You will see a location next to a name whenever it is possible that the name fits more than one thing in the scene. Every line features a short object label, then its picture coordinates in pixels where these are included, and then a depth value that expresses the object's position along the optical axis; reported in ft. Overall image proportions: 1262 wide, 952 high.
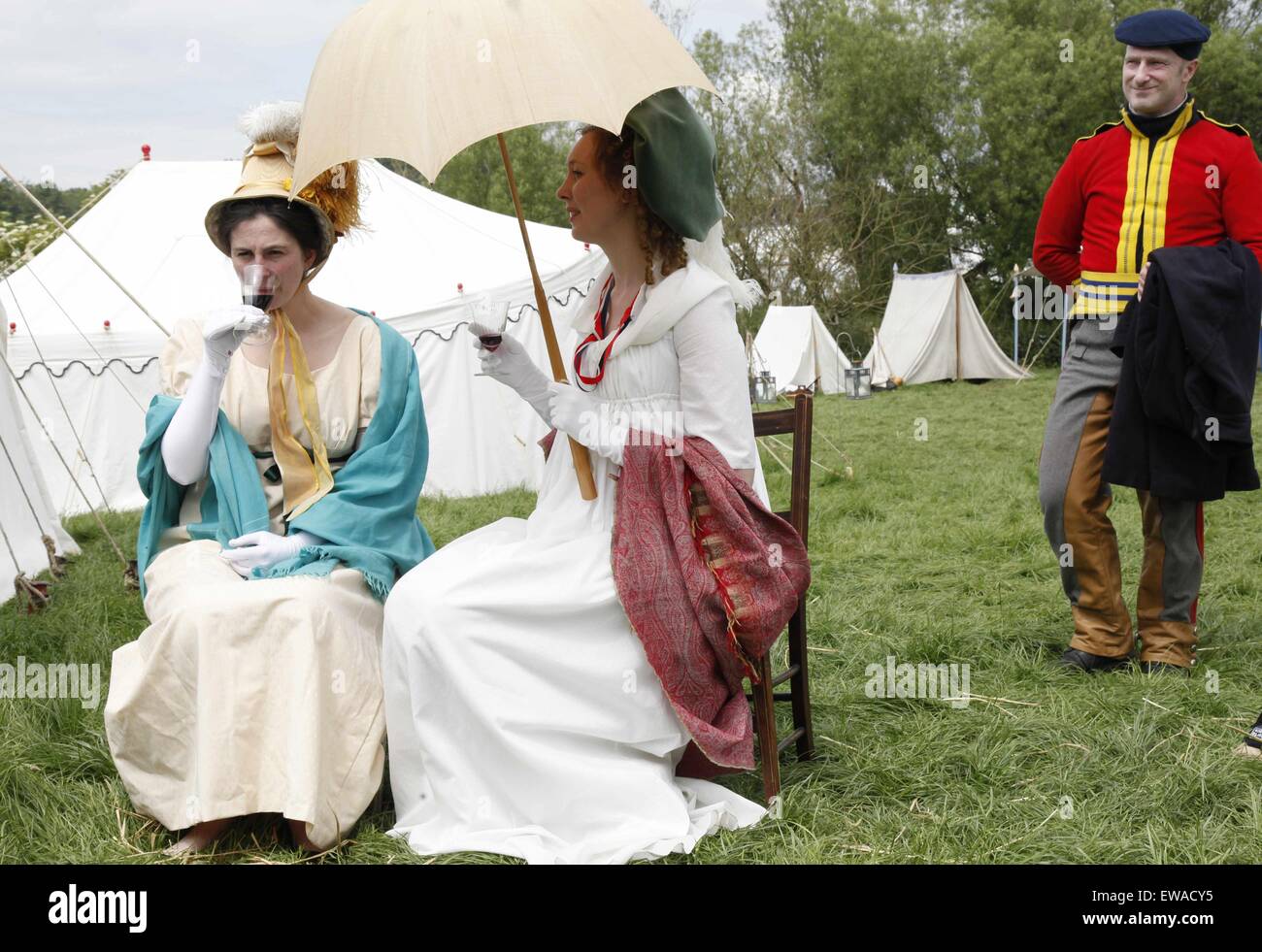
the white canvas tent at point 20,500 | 20.45
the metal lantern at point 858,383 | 57.66
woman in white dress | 8.89
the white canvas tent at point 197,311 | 29.07
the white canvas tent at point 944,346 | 63.10
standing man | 12.53
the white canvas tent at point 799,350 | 59.36
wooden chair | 9.65
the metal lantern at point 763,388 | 44.93
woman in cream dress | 8.89
